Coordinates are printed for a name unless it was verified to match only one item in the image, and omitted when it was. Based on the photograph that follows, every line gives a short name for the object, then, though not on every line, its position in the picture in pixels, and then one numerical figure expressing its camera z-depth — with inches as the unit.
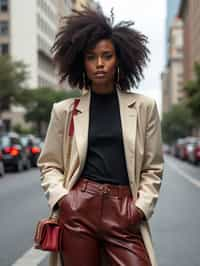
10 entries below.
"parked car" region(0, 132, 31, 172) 1090.7
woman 131.9
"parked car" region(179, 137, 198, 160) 1722.9
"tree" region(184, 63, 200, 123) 1829.5
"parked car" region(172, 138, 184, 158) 2199.8
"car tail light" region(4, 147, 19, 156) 1092.5
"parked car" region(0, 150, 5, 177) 964.6
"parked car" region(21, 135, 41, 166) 1264.8
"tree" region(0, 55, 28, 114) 2126.0
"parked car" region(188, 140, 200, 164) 1482.5
